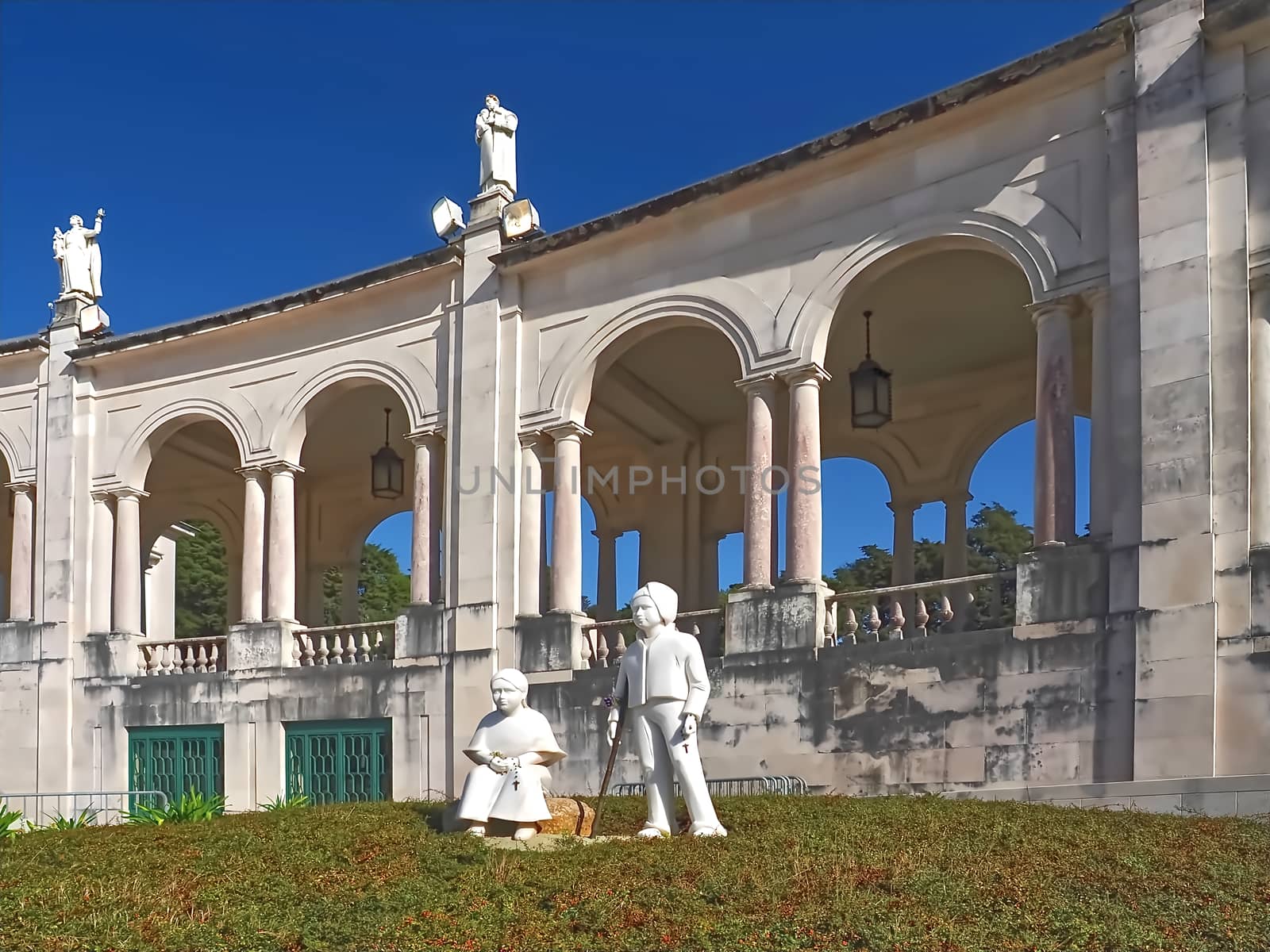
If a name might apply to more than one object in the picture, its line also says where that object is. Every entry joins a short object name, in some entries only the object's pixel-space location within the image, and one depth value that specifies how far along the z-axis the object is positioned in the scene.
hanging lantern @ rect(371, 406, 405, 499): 20.64
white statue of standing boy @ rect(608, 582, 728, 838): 10.67
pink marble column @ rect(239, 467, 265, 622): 20.36
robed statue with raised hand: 22.84
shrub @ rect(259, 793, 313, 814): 16.33
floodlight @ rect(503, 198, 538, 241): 18.64
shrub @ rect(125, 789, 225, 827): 14.38
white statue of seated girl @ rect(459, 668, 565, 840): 10.80
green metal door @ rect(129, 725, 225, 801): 20.12
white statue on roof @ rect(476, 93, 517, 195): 19.05
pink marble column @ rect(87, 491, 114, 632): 21.67
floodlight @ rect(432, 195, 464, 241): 19.22
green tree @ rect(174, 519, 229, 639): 45.56
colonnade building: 12.73
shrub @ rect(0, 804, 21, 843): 12.98
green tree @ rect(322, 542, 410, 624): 48.91
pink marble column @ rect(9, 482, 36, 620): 22.03
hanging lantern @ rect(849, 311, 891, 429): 16.67
